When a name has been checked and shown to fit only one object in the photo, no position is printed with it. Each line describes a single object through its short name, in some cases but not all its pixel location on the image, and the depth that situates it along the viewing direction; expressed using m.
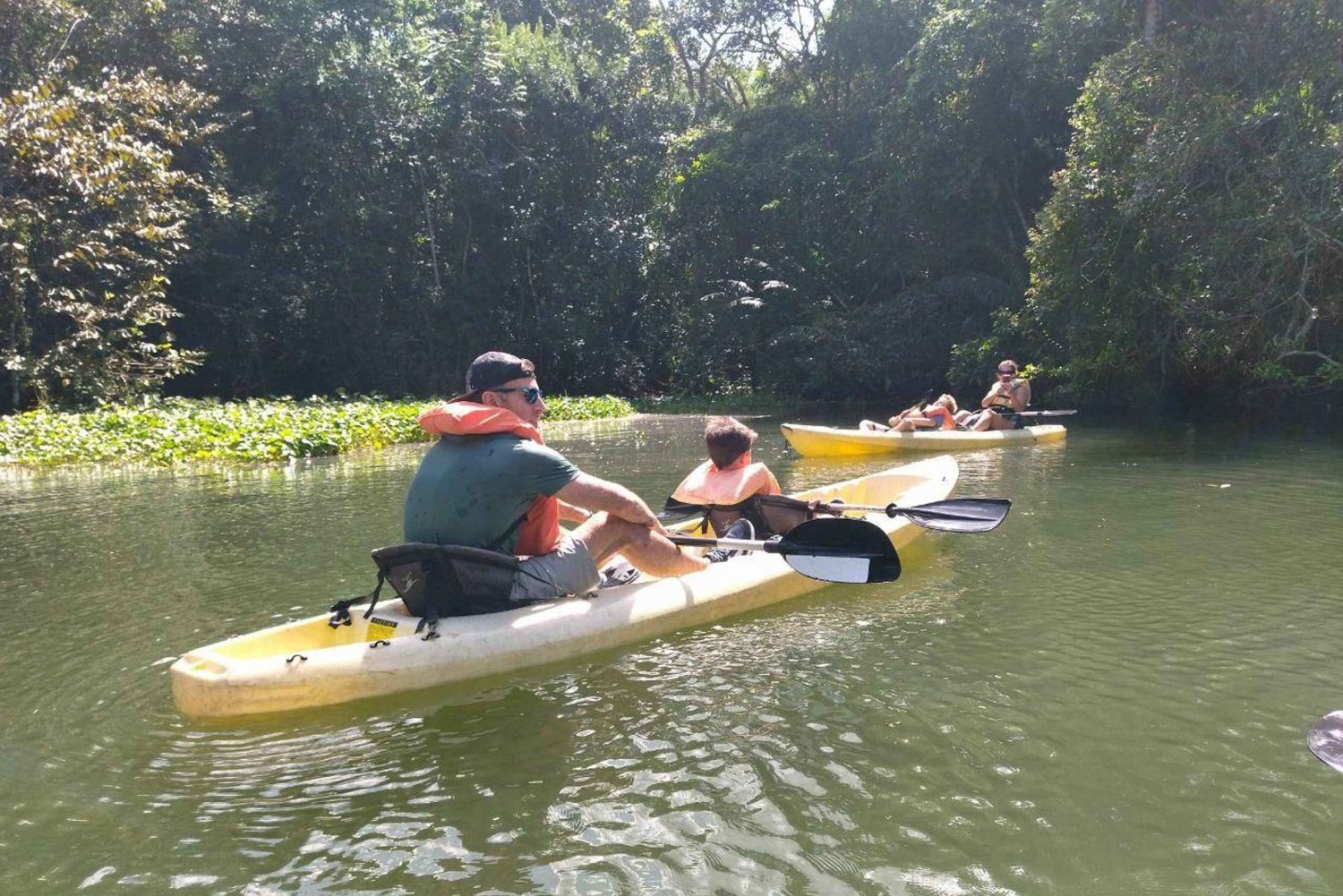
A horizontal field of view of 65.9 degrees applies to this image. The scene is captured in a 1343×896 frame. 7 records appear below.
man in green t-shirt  4.20
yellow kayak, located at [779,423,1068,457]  11.98
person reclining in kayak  12.25
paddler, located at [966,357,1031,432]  13.05
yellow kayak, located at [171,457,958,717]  3.75
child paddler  5.76
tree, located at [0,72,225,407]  15.68
